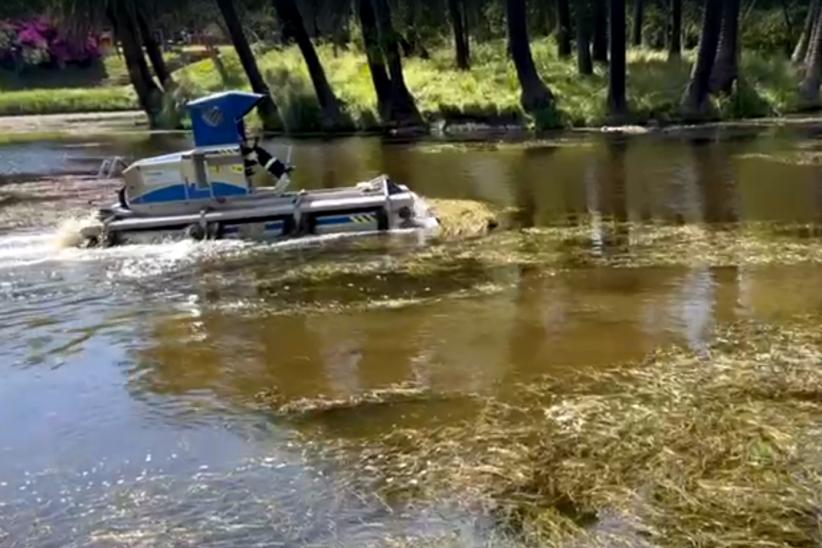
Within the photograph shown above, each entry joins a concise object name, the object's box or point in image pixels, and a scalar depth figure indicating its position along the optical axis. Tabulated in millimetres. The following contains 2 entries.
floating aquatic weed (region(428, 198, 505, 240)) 16797
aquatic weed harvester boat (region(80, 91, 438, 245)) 16656
